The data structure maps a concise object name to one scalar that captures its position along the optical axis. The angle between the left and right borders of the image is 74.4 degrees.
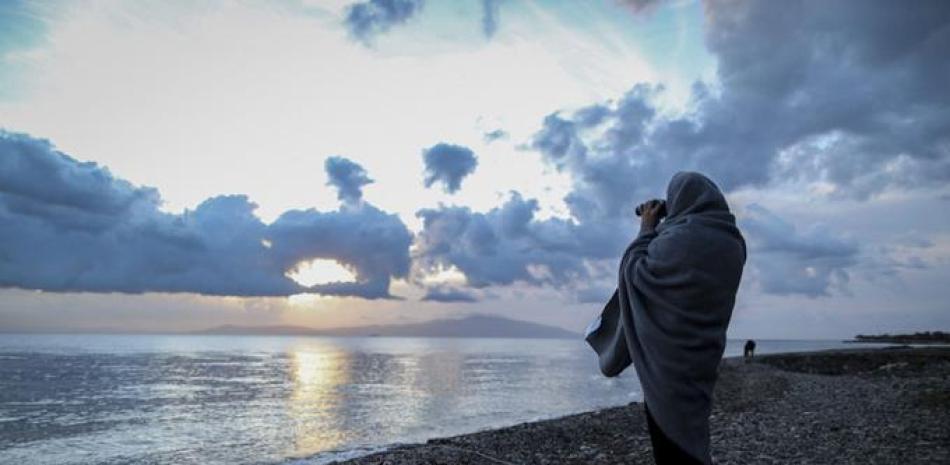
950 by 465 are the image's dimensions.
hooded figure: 3.40
